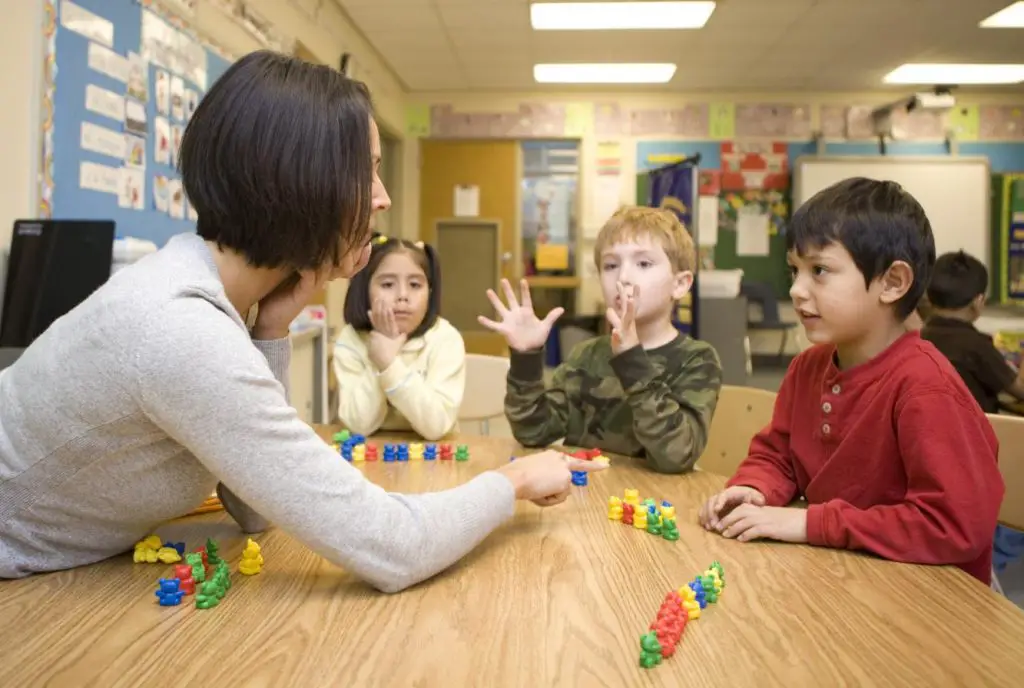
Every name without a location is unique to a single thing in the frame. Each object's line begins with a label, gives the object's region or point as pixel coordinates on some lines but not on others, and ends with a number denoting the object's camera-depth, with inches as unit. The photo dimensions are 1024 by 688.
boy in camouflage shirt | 59.9
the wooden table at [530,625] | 27.4
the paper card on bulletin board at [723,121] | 273.4
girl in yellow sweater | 77.1
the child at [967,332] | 117.6
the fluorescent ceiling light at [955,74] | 240.7
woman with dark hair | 32.1
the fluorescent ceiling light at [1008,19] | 190.4
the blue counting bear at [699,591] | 33.5
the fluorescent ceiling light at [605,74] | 244.7
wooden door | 276.5
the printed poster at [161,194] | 118.5
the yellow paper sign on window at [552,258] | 276.8
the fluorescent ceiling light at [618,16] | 190.5
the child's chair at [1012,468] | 54.1
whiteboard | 262.7
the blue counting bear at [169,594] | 33.2
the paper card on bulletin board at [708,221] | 270.7
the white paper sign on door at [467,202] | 278.1
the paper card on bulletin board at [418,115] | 279.6
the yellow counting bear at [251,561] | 37.2
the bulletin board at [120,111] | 95.0
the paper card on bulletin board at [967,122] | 270.7
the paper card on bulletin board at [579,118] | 276.4
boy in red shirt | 40.6
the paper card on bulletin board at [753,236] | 270.2
